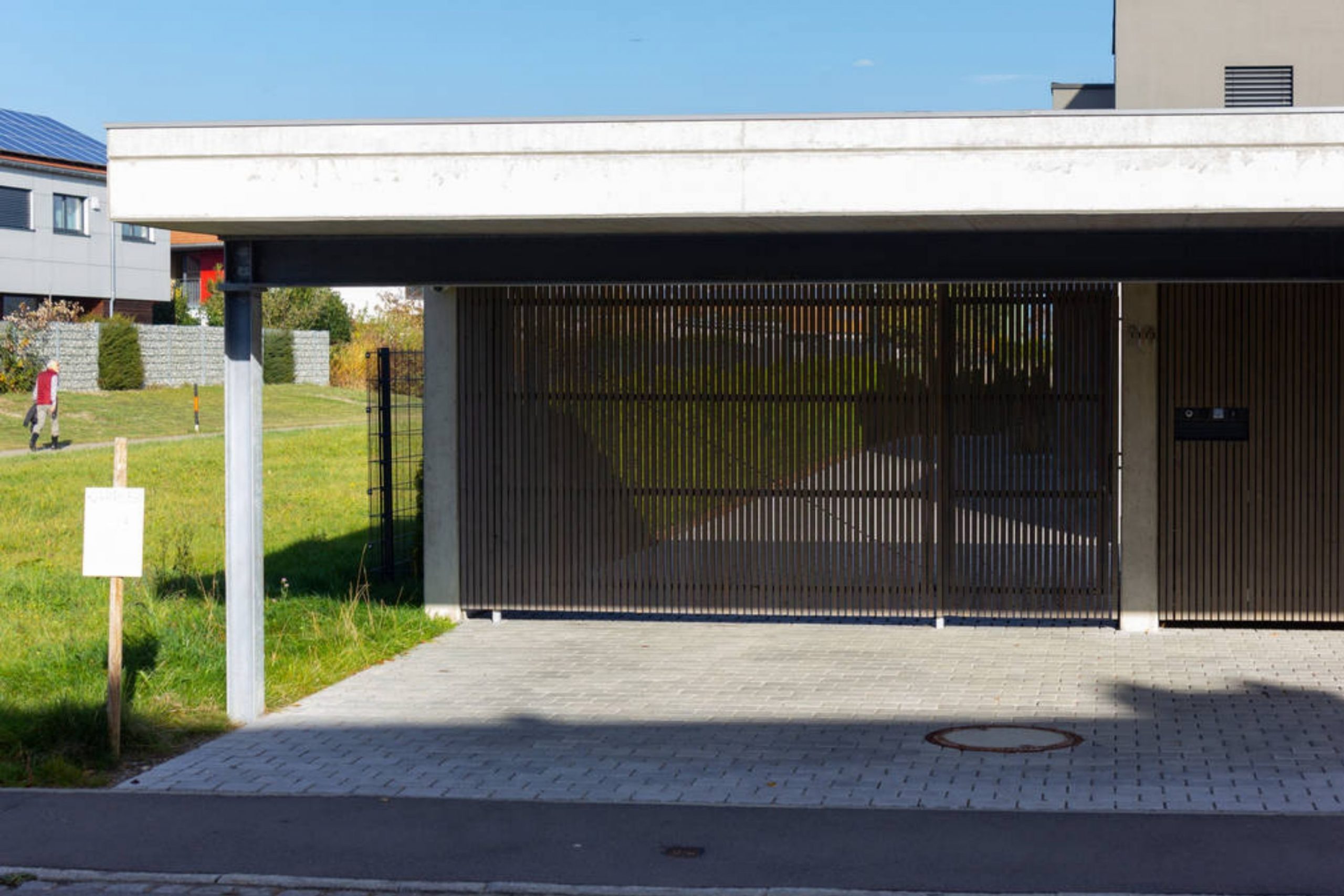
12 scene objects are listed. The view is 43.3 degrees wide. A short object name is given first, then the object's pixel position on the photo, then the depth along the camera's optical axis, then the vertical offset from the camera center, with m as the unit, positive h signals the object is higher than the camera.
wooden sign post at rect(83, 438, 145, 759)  9.02 -0.39
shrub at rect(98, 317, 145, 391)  42.59 +2.64
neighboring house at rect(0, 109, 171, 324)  48.38 +6.85
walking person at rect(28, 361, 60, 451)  30.55 +1.22
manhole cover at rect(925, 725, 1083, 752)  9.02 -1.56
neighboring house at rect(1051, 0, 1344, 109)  20.86 +4.94
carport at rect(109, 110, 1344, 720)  8.54 +1.30
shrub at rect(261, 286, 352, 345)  59.22 +5.21
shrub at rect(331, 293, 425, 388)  54.91 +4.27
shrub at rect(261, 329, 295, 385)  49.69 +3.03
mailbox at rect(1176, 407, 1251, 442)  12.73 +0.21
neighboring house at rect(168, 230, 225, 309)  71.75 +8.67
